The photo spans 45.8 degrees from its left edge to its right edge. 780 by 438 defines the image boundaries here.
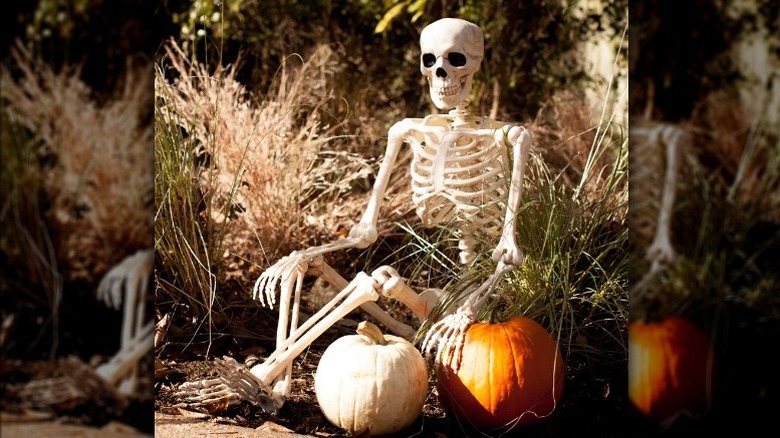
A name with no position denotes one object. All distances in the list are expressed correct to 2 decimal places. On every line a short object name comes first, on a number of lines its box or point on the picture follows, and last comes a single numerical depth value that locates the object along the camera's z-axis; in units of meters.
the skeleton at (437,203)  3.18
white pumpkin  2.93
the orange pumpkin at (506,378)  2.93
